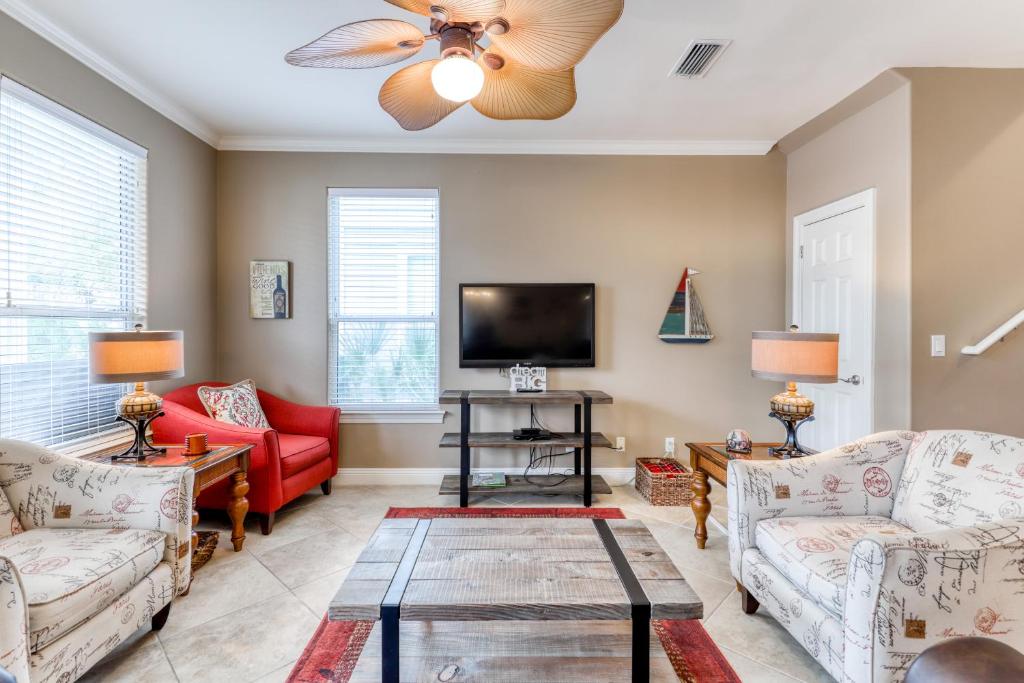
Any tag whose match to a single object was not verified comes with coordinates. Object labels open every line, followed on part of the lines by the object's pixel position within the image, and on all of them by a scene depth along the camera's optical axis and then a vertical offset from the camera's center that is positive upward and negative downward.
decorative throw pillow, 2.92 -0.44
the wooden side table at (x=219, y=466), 2.15 -0.64
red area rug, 1.61 -1.17
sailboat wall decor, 3.52 +0.16
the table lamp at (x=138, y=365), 2.07 -0.13
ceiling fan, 1.28 +0.90
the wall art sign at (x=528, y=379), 3.35 -0.29
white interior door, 2.82 +0.26
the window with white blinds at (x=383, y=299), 3.56 +0.30
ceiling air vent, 2.30 +1.47
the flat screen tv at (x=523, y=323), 3.45 +0.12
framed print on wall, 3.51 +0.40
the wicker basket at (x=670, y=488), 3.16 -1.02
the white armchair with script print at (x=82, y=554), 1.33 -0.73
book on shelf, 3.29 -1.02
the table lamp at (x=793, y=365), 2.18 -0.12
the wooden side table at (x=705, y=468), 2.32 -0.68
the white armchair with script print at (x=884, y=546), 1.25 -0.67
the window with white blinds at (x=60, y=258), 2.08 +0.41
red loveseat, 2.60 -0.68
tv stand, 3.11 -0.70
